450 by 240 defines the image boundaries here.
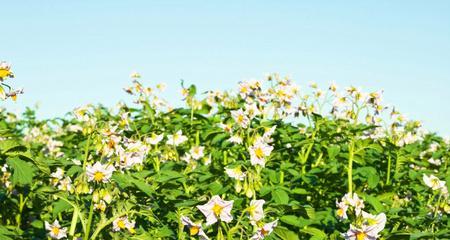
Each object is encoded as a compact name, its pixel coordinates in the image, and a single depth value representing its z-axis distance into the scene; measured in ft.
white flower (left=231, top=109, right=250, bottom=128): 13.89
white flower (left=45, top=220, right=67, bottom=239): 11.85
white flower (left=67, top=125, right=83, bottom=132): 22.42
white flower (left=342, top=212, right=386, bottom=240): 9.77
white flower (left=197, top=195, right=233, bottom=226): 9.31
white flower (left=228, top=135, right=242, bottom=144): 13.70
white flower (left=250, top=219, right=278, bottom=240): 9.43
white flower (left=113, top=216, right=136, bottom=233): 10.79
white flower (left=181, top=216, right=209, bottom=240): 9.45
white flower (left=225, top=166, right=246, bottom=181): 10.94
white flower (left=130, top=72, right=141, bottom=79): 20.49
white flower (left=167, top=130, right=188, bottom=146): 16.28
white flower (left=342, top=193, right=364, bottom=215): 10.44
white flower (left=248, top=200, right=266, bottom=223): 9.59
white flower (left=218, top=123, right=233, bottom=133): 15.54
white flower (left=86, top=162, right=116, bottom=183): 9.96
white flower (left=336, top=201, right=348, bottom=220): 11.25
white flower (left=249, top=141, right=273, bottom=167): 11.57
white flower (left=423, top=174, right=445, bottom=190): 14.02
